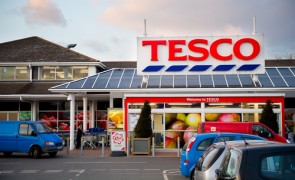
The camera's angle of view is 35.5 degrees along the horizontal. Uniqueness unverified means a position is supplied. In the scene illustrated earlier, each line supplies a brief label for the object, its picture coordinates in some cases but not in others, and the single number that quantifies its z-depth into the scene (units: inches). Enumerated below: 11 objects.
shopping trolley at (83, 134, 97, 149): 1208.6
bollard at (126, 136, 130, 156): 1026.7
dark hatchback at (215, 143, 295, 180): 220.8
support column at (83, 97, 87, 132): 1328.0
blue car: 555.2
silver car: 326.0
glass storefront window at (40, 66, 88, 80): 1510.8
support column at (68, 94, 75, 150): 1179.3
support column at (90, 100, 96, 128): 1465.3
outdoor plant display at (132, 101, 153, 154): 1031.6
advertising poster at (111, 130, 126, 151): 999.0
